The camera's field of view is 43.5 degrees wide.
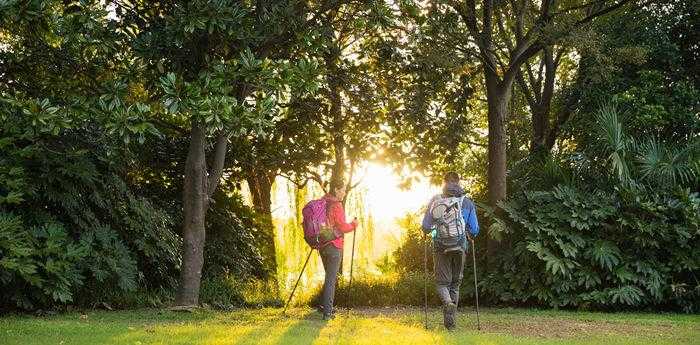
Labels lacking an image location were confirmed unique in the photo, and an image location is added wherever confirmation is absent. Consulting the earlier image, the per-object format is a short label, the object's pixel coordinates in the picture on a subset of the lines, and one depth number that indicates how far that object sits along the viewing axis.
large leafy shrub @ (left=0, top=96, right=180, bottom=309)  11.82
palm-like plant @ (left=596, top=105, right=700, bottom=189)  15.99
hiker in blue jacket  11.21
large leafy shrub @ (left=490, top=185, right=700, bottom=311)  15.02
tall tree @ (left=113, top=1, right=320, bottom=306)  11.14
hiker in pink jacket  12.44
